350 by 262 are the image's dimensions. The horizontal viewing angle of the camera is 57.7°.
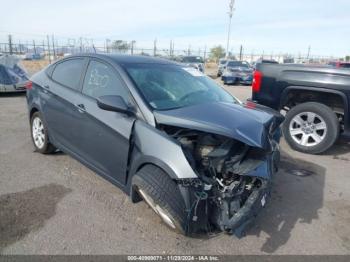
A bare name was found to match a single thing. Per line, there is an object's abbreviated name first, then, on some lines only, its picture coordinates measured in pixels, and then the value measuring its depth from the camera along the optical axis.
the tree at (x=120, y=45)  36.26
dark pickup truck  5.24
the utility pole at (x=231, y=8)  32.94
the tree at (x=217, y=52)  58.14
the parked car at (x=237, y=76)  17.23
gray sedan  2.66
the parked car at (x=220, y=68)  23.23
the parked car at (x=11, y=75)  9.95
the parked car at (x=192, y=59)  22.14
